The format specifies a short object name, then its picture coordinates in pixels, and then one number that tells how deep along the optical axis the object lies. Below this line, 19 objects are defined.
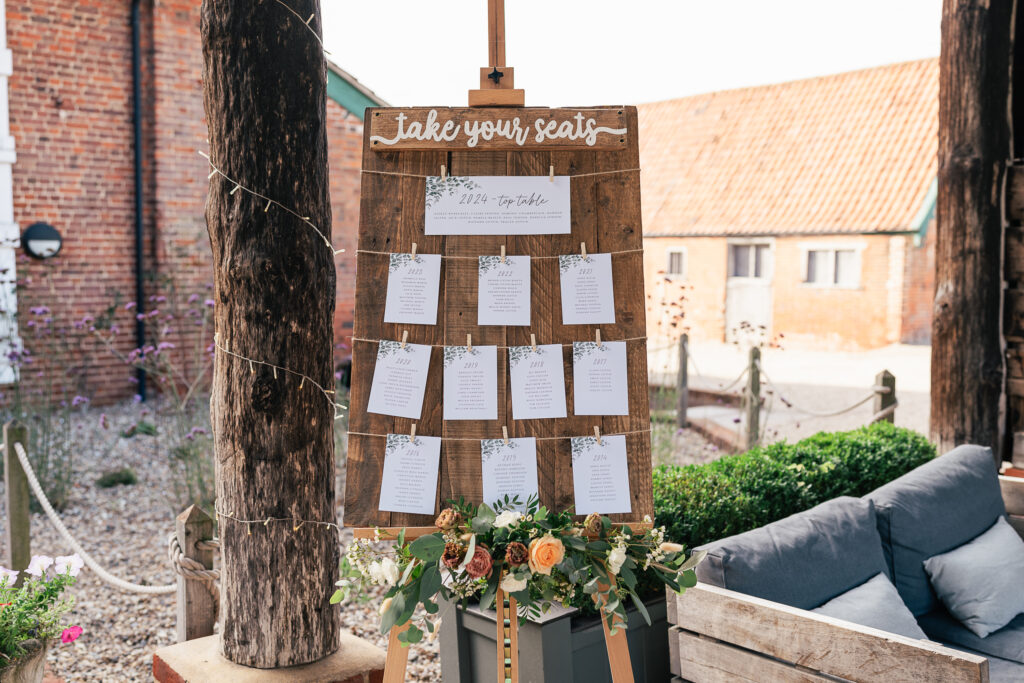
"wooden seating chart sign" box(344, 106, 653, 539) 2.37
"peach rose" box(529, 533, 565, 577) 2.08
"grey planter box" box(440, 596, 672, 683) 2.62
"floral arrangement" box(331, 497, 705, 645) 2.10
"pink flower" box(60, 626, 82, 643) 2.72
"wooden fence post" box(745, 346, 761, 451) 7.04
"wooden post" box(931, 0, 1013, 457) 4.66
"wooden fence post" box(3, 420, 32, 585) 3.74
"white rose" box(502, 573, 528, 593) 2.11
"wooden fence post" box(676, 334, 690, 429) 8.67
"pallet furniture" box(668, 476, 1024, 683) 2.15
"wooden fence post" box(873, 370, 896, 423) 6.08
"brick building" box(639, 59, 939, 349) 14.77
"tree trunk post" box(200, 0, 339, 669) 2.58
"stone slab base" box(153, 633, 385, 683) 2.64
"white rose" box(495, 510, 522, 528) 2.16
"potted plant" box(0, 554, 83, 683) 2.57
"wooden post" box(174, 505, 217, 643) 3.00
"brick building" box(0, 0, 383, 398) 8.30
